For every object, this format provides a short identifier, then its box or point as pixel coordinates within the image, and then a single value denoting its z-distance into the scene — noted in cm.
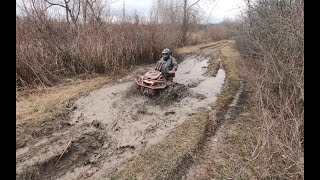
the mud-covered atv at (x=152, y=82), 595
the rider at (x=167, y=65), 646
